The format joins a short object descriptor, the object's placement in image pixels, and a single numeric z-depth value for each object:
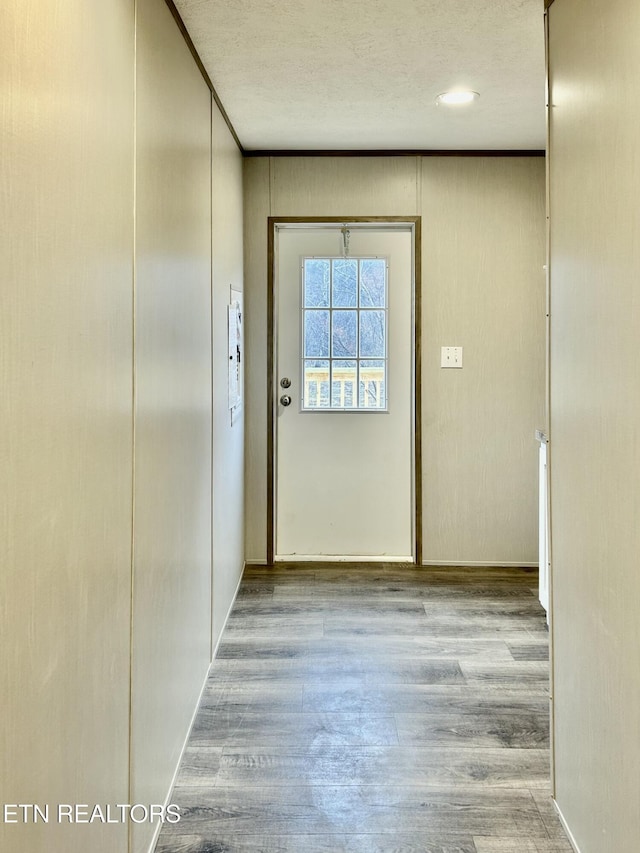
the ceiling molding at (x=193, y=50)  2.05
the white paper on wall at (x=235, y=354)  3.25
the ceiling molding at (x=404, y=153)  3.82
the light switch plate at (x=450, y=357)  3.93
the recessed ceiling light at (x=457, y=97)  2.90
